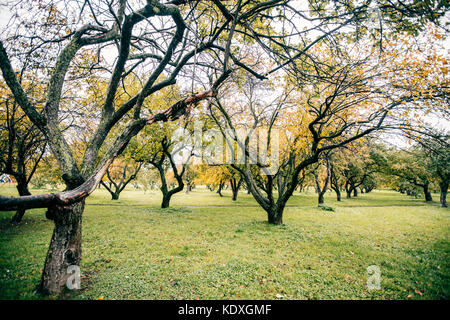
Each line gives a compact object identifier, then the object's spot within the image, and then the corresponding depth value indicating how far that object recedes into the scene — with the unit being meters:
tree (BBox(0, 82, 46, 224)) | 8.34
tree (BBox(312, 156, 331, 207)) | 20.69
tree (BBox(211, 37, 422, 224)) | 6.32
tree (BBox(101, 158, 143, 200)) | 25.39
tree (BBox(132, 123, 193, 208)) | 15.07
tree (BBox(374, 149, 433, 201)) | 24.48
